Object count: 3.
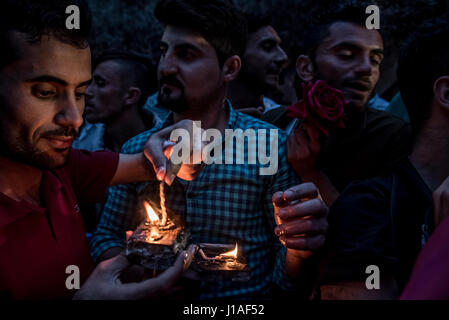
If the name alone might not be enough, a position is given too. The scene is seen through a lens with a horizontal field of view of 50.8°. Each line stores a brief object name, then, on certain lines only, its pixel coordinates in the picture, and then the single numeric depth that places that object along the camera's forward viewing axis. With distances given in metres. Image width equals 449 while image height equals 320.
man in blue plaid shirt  0.87
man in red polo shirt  0.64
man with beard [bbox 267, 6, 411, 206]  0.97
